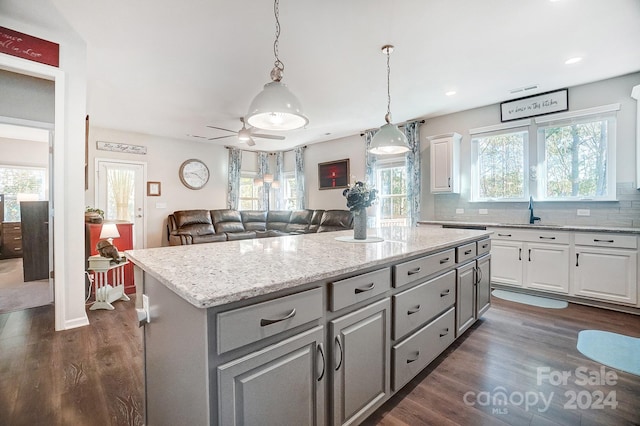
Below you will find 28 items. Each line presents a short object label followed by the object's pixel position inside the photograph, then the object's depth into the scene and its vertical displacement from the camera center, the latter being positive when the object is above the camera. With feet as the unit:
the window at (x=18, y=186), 21.42 +1.92
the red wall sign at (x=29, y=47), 8.44 +5.03
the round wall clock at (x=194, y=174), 22.39 +3.04
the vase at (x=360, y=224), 7.37 -0.33
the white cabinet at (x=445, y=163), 15.34 +2.67
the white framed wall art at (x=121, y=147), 18.98 +4.42
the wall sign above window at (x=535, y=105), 12.76 +5.02
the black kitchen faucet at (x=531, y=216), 13.28 -0.21
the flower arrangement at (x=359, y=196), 7.04 +0.38
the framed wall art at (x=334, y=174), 22.00 +2.98
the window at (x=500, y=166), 14.10 +2.36
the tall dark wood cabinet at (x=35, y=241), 15.12 -1.60
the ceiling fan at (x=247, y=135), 15.71 +4.30
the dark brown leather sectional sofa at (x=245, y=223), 20.49 -0.96
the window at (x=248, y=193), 26.45 +1.71
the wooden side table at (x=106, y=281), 11.16 -3.04
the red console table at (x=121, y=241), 13.12 -1.47
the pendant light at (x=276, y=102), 5.25 +2.06
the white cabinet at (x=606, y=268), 10.12 -2.10
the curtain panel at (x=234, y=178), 24.59 +2.89
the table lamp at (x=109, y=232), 11.96 -0.87
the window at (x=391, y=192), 19.15 +1.35
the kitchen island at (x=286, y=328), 3.07 -1.62
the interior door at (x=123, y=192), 19.03 +1.35
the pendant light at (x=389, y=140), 8.76 +2.23
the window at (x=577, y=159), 11.82 +2.33
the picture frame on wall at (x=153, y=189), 20.76 +1.64
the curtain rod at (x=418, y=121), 17.35 +5.57
